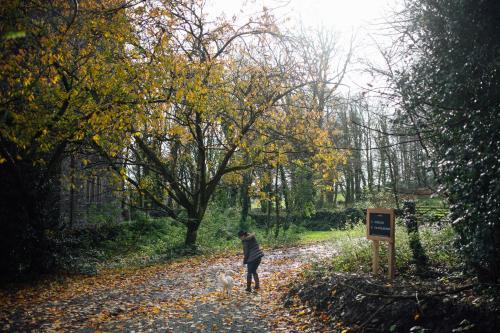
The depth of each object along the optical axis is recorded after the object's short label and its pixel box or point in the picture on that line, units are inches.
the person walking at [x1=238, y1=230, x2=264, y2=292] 425.7
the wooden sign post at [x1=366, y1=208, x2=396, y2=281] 338.6
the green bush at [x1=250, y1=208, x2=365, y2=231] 1175.9
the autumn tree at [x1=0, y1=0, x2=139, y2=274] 412.2
